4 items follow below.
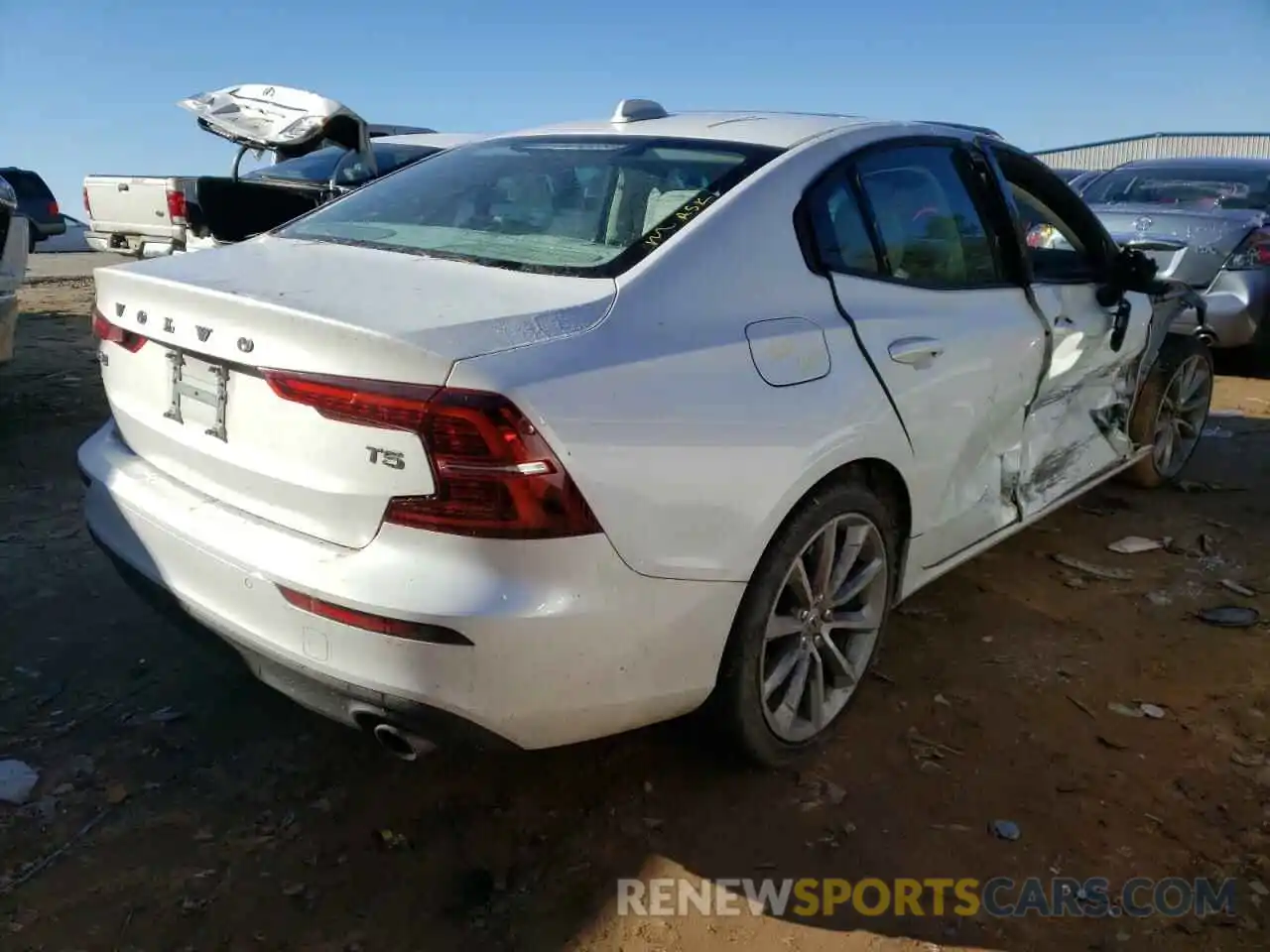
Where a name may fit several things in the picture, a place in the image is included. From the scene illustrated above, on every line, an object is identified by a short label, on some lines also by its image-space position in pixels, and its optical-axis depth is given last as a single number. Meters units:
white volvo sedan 1.91
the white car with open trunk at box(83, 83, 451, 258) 7.33
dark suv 17.39
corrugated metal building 31.84
